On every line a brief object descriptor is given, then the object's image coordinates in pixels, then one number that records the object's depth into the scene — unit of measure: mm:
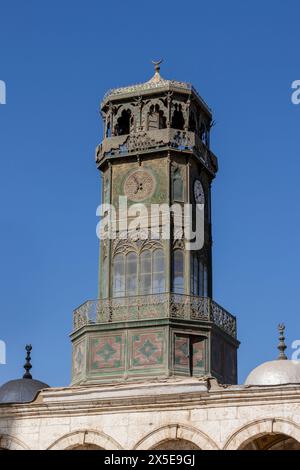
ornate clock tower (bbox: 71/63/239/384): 31562
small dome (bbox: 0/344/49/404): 33281
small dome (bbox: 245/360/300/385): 30312
